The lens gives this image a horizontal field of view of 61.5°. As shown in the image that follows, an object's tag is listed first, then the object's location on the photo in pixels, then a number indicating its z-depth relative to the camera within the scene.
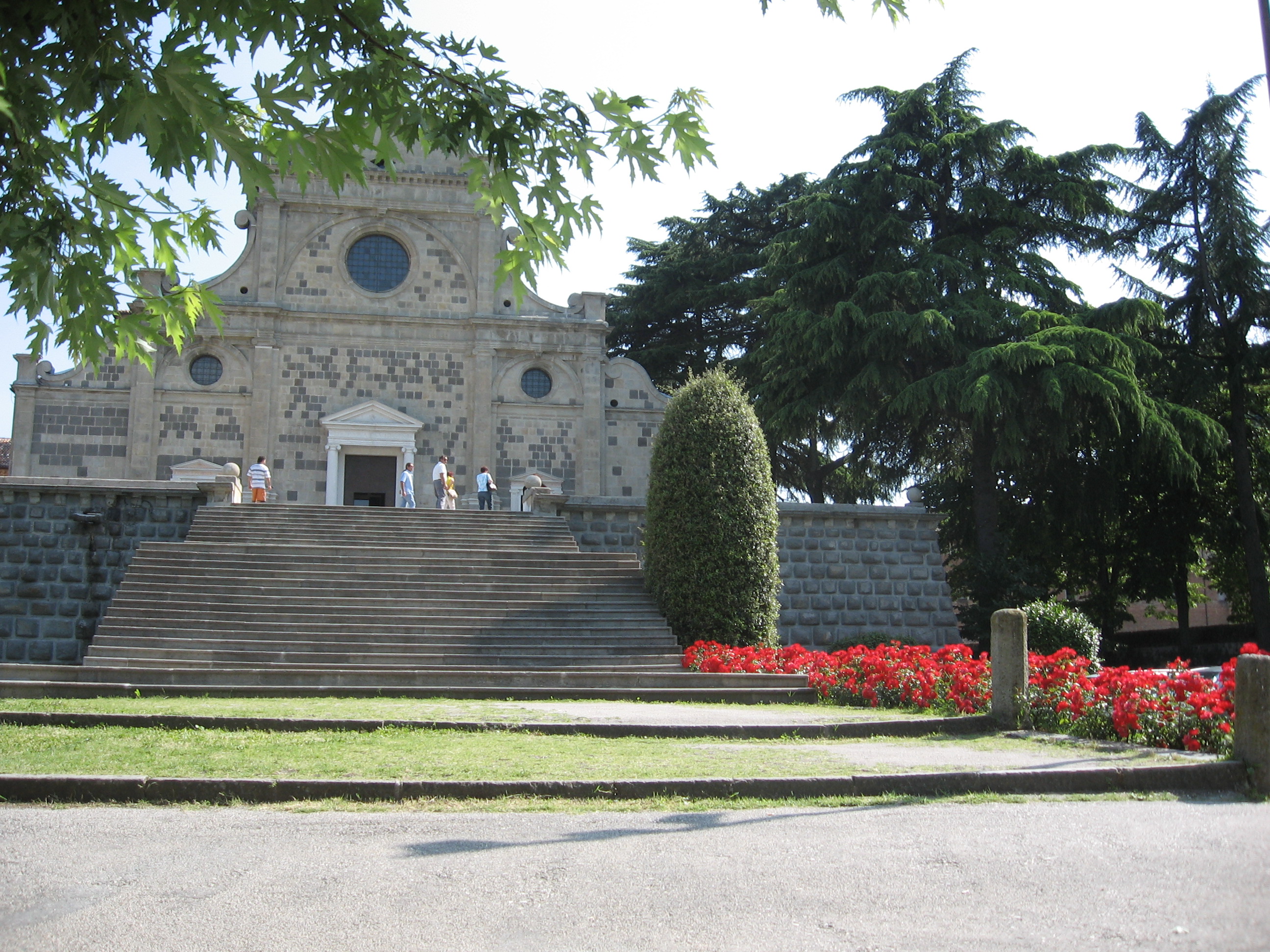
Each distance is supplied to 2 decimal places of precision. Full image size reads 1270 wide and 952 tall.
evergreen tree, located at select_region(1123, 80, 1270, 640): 24.52
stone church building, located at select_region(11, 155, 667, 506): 26.31
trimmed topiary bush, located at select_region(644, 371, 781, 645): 15.48
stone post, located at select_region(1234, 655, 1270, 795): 6.64
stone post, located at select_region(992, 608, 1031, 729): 9.16
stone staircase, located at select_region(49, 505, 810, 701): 12.05
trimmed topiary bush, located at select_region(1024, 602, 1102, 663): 17.61
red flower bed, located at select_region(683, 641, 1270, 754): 7.90
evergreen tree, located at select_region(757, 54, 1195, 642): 21.88
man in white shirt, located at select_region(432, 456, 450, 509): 23.22
